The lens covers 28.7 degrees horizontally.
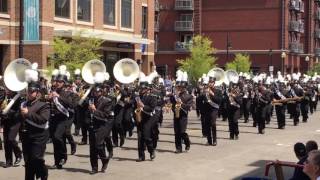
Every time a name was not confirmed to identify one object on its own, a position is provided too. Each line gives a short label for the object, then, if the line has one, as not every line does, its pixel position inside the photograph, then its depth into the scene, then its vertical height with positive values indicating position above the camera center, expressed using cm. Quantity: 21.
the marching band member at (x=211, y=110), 1772 -90
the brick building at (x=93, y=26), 3597 +353
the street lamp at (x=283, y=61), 6748 +203
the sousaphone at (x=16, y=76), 1237 +6
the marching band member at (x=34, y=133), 1067 -94
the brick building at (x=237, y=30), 7150 +584
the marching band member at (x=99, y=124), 1266 -93
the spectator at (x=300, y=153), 775 -96
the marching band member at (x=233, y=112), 1975 -106
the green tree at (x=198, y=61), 5219 +154
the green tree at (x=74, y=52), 3078 +136
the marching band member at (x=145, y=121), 1446 -99
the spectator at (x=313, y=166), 579 -81
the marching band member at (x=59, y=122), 1332 -96
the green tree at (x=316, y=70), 6651 +102
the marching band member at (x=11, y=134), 1338 -118
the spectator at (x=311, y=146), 802 -86
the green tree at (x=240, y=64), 5838 +143
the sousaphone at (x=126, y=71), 1602 +21
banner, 3616 +352
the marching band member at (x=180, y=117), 1608 -98
